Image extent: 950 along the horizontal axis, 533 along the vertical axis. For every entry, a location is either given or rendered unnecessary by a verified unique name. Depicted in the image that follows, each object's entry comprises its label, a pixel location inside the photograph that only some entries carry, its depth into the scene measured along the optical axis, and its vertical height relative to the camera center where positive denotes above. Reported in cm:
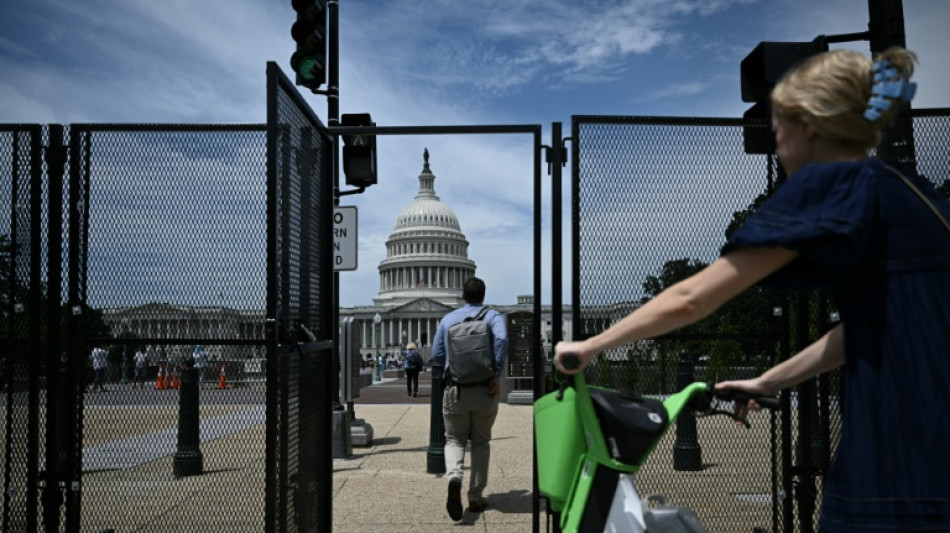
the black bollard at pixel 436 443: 916 -135
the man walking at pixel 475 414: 716 -80
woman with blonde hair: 171 +10
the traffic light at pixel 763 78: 441 +137
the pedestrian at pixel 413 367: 2742 -141
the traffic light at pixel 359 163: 697 +141
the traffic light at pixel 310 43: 720 +258
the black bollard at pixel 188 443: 672 -100
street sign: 973 +109
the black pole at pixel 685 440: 539 -104
